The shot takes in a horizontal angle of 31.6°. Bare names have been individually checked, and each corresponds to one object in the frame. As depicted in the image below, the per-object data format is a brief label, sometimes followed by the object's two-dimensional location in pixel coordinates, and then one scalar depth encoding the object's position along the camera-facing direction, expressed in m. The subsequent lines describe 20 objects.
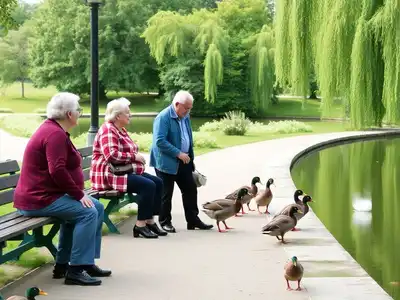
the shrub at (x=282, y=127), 33.06
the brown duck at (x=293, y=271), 5.89
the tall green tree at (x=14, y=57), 71.06
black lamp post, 13.62
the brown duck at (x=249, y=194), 9.89
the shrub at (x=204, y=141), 24.42
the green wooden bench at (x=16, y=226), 5.73
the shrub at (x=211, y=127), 33.19
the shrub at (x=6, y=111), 56.50
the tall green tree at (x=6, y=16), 15.39
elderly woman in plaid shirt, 7.79
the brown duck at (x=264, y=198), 10.28
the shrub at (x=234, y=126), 30.77
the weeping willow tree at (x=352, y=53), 10.70
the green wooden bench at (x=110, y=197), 8.05
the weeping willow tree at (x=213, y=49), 46.78
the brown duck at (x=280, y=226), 7.82
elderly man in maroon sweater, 5.93
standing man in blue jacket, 8.41
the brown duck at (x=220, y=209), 8.65
